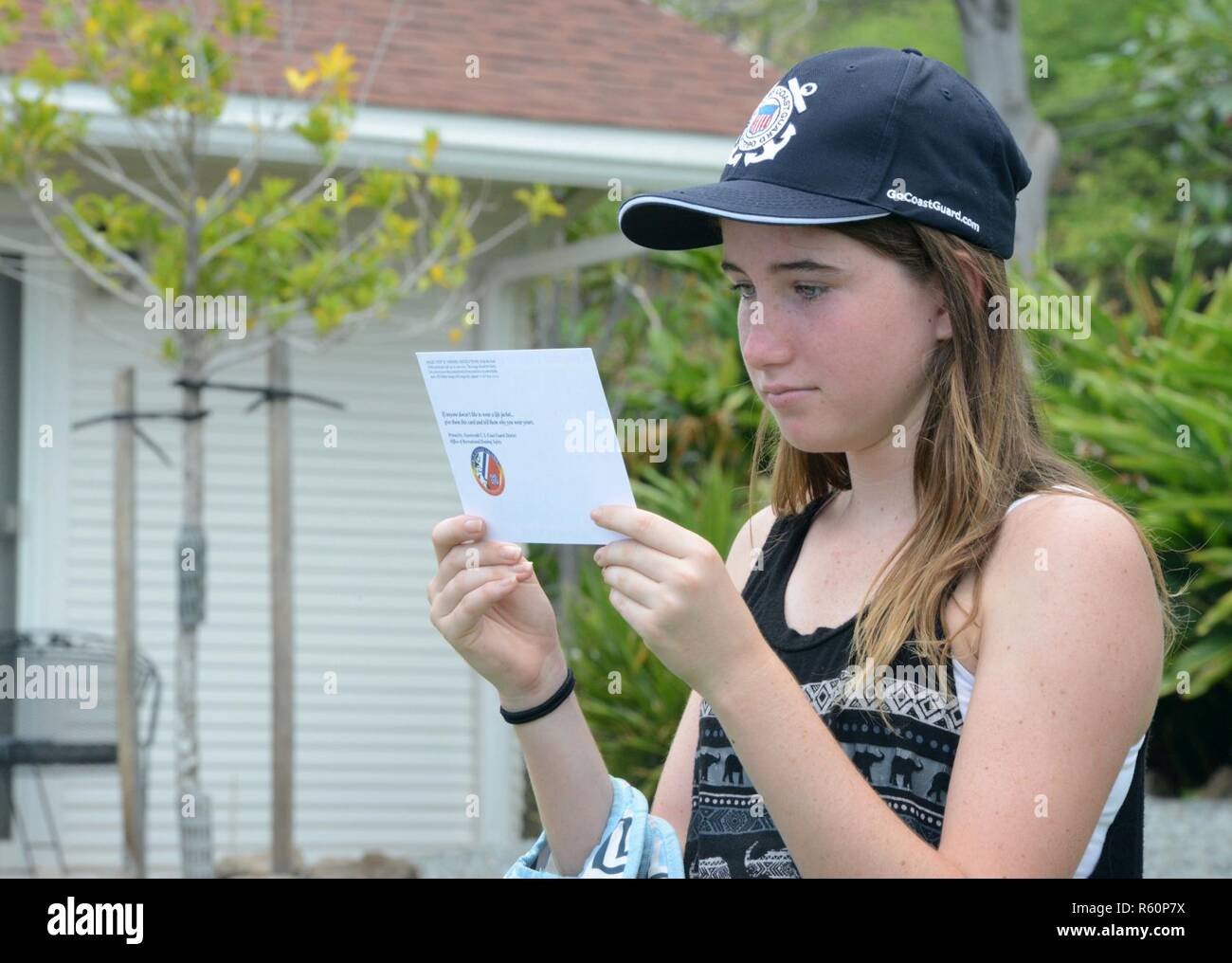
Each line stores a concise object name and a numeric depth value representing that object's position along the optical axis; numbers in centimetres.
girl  159
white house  680
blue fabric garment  192
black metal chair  623
